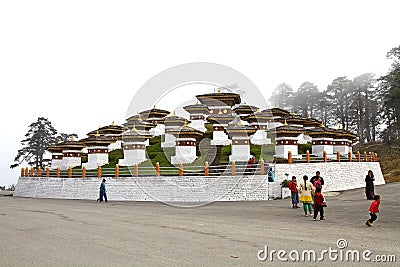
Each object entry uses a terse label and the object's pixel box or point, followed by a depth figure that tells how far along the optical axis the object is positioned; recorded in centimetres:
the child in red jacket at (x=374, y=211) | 1185
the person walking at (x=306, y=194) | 1461
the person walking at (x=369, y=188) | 1934
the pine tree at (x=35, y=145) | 5422
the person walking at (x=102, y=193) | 2369
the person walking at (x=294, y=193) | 1758
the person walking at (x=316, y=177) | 1601
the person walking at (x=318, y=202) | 1348
